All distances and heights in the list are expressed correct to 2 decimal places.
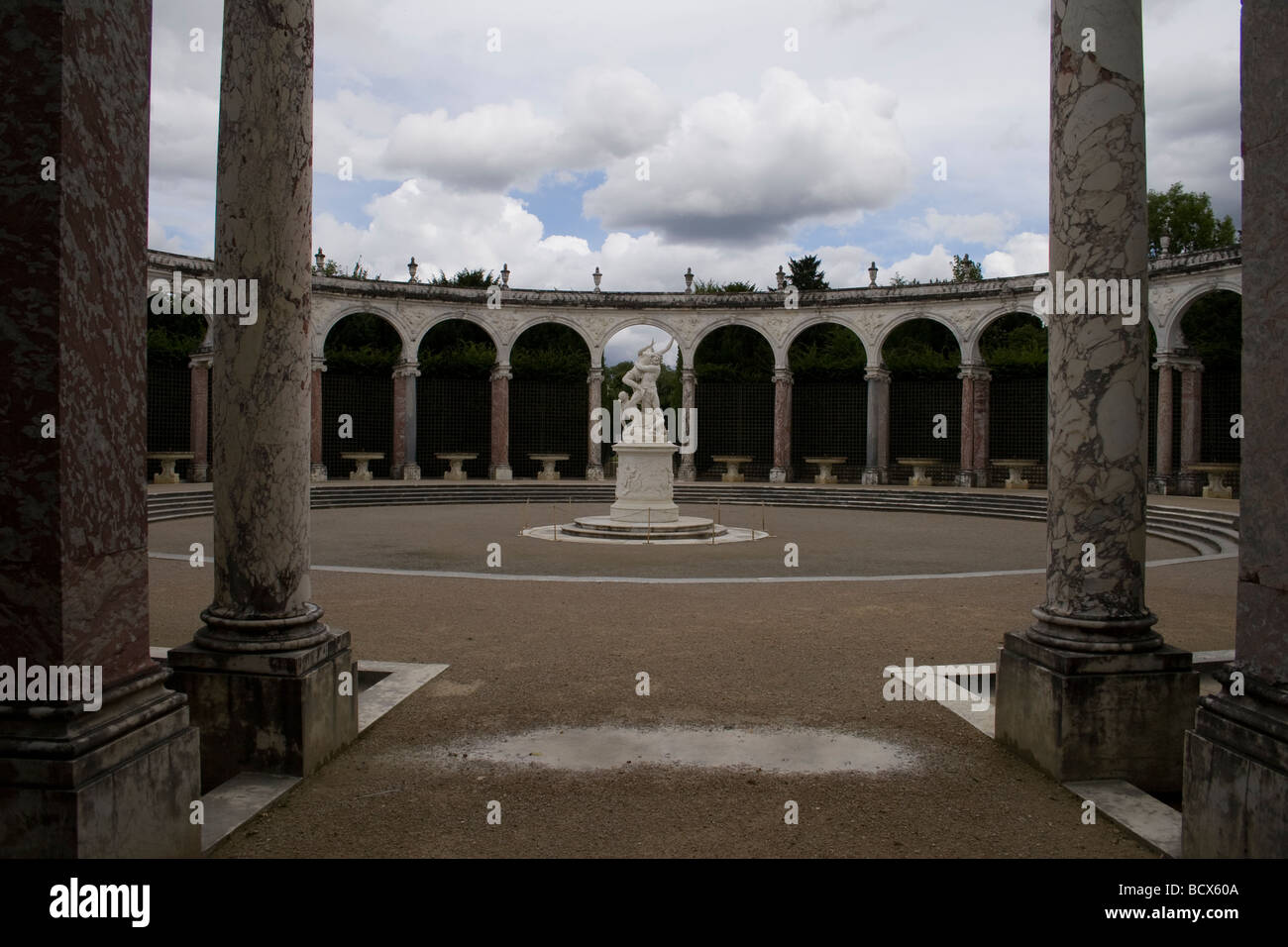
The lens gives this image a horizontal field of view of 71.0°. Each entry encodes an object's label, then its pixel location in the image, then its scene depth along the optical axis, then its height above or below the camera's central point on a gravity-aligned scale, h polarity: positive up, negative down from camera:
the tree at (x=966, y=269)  57.84 +12.36
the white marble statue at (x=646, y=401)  20.73 +1.35
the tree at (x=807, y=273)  52.34 +10.88
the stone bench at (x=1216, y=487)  27.78 -0.86
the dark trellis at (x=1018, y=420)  35.84 +1.60
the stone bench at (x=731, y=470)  35.88 -0.43
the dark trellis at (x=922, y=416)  37.94 +1.84
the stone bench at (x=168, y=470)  30.44 -0.38
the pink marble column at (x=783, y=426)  36.81 +1.35
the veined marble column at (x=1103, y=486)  5.16 -0.16
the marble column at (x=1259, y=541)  3.61 -0.33
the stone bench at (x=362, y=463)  34.66 -0.16
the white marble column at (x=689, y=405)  36.69 +2.26
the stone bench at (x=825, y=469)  35.12 -0.37
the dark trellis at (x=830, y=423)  39.53 +1.62
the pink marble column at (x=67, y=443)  3.38 +0.06
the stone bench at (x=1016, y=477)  32.22 -0.65
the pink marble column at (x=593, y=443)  35.59 +0.64
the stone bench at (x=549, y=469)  36.12 -0.39
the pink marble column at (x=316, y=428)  33.03 +1.21
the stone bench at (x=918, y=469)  34.41 -0.36
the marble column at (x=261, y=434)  5.17 +0.15
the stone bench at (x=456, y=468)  35.22 -0.35
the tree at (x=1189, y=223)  44.59 +11.78
